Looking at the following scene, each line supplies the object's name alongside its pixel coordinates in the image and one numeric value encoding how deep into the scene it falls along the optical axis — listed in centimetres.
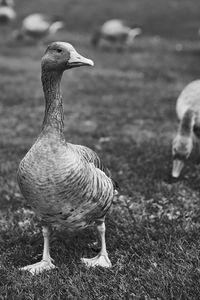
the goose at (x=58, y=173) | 400
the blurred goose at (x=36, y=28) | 2019
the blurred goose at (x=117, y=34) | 1936
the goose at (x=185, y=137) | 648
